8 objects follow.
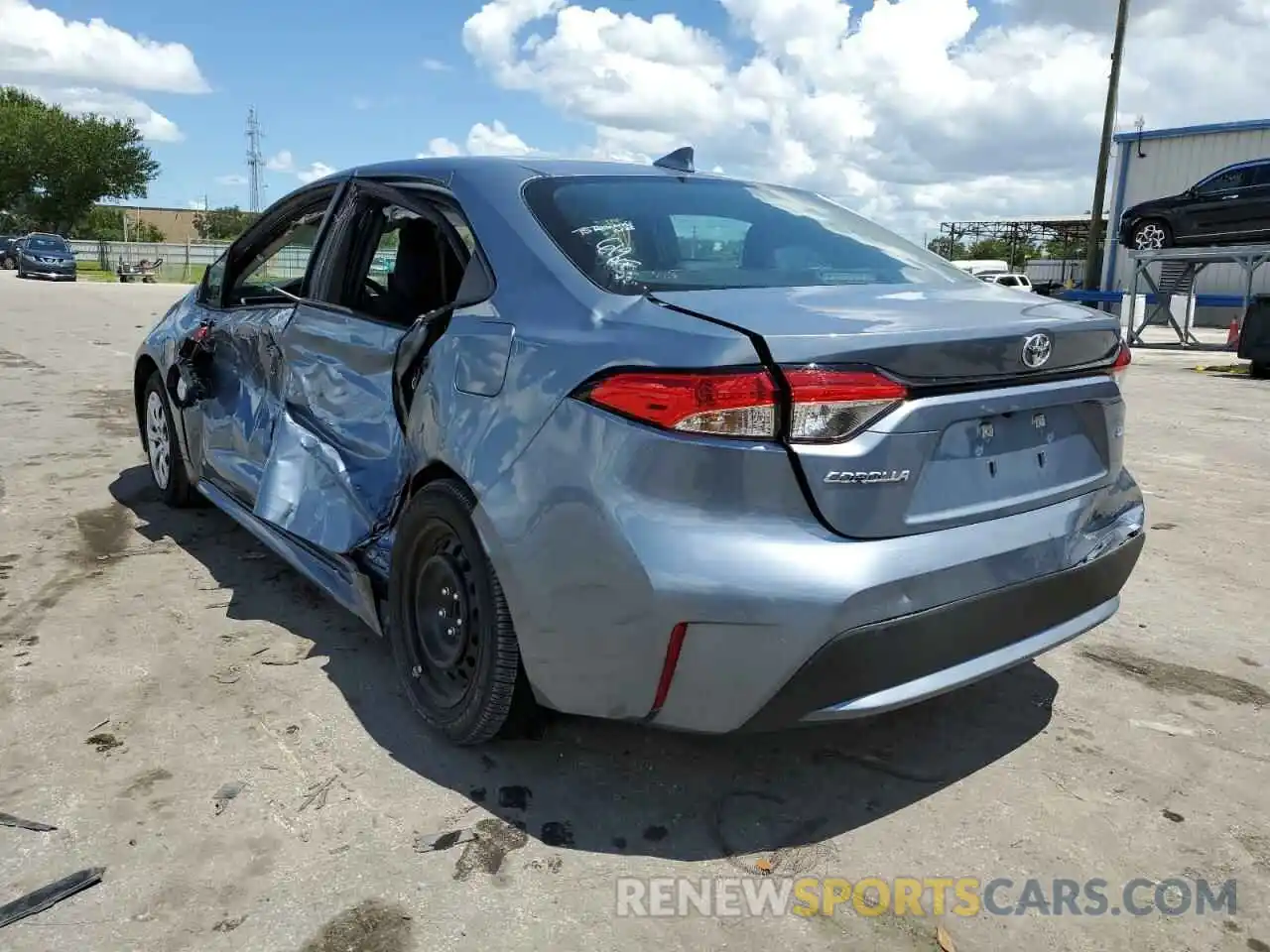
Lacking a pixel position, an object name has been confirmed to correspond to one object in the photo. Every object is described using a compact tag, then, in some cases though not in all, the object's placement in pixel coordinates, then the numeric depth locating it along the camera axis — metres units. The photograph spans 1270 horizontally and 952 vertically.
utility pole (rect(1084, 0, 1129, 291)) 26.97
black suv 20.36
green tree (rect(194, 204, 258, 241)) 91.12
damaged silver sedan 2.15
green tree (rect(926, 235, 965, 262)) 70.46
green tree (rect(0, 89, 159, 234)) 55.09
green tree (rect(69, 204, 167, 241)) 75.12
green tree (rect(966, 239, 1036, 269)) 78.75
